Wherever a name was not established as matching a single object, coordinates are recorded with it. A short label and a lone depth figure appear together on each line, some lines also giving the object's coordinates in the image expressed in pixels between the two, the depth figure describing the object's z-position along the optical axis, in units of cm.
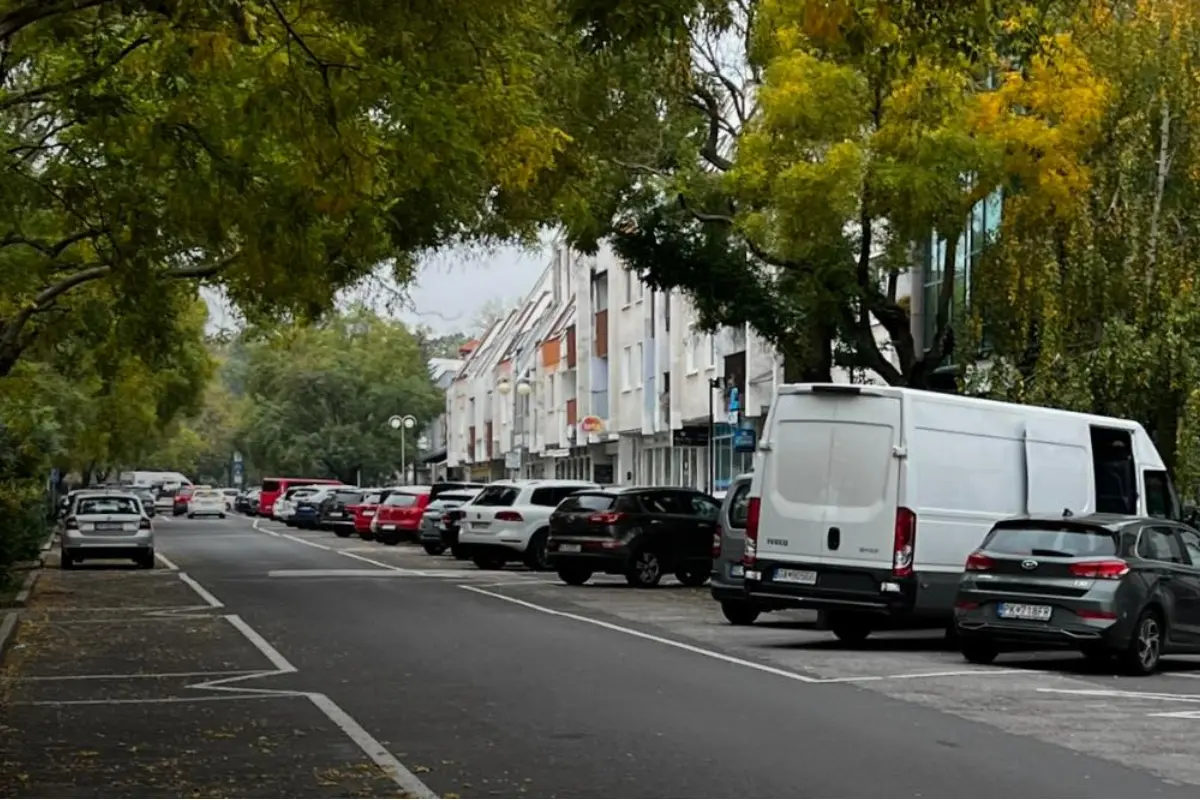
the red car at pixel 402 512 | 5303
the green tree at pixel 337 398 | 10906
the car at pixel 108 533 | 3869
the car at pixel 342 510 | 6356
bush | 2828
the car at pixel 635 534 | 3203
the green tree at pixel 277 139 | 1482
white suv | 3753
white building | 5284
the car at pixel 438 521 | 4528
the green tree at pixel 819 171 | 2634
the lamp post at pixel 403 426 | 10012
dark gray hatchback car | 1805
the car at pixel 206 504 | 9362
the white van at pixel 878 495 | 1997
